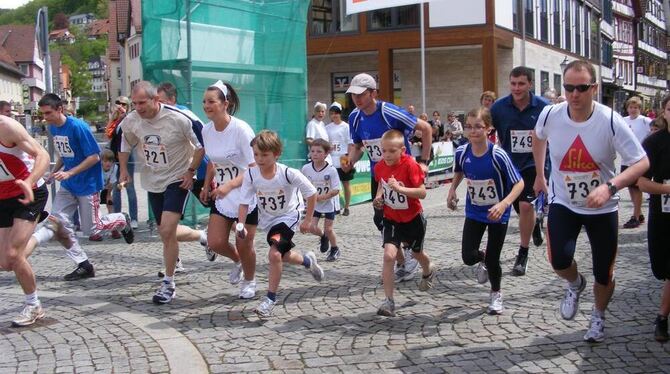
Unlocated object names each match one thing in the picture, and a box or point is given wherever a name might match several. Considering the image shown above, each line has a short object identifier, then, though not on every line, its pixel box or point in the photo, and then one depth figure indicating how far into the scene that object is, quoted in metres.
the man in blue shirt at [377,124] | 7.55
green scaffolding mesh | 11.84
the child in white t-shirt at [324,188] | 9.21
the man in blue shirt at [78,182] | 8.26
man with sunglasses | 5.02
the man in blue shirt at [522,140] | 7.86
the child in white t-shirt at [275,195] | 6.41
